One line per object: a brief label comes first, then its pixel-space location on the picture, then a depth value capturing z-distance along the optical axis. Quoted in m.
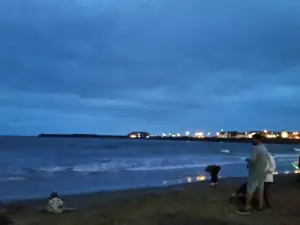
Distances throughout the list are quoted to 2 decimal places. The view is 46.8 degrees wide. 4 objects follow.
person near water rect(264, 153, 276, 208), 7.59
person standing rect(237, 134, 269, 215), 7.41
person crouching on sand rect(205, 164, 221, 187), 12.04
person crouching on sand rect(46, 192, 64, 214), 8.21
